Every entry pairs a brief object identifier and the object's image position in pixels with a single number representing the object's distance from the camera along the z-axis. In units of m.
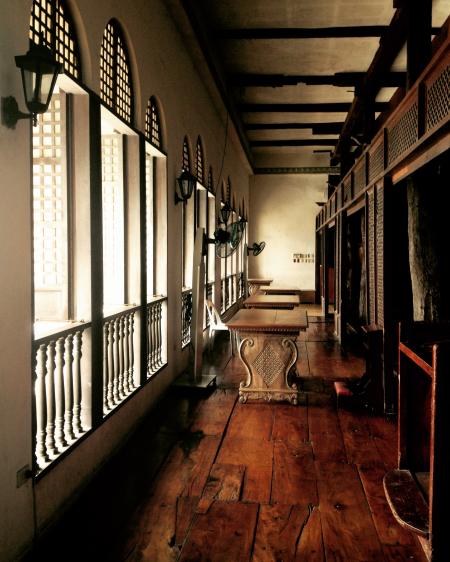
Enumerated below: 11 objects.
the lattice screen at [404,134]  3.84
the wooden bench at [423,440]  1.88
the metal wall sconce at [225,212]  9.47
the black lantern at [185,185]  5.82
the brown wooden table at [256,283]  14.79
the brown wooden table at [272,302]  7.44
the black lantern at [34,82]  2.38
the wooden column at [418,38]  4.23
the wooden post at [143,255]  4.66
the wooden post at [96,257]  3.55
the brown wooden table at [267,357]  5.11
